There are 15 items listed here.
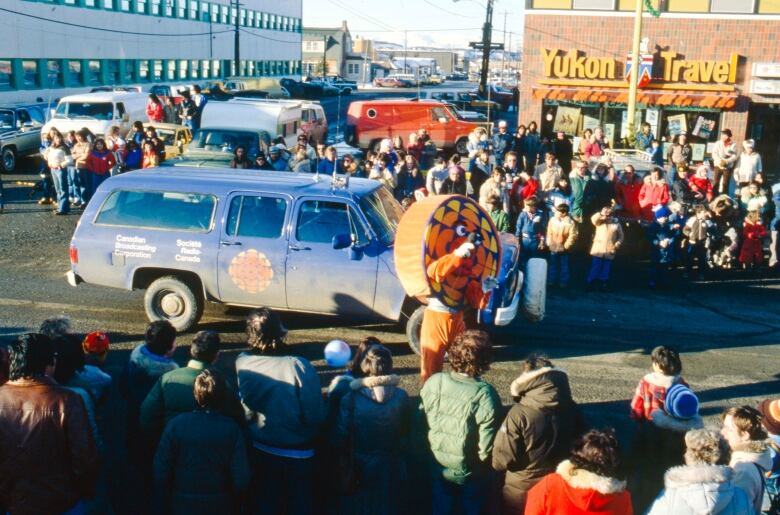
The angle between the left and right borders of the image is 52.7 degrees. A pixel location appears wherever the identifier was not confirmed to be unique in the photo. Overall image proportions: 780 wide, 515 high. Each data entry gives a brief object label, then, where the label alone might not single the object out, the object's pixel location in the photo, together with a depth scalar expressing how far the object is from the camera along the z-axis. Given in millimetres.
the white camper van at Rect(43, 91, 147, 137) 22766
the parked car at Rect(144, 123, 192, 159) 22281
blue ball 6105
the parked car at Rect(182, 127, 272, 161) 18969
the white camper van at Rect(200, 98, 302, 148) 21250
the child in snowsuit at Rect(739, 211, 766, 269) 13547
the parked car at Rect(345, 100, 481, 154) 28250
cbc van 9164
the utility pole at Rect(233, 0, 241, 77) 57319
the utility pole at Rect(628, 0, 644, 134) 20312
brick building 24109
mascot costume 7391
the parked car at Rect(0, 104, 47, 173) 21719
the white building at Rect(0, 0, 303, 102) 37156
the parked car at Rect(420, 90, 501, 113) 42125
